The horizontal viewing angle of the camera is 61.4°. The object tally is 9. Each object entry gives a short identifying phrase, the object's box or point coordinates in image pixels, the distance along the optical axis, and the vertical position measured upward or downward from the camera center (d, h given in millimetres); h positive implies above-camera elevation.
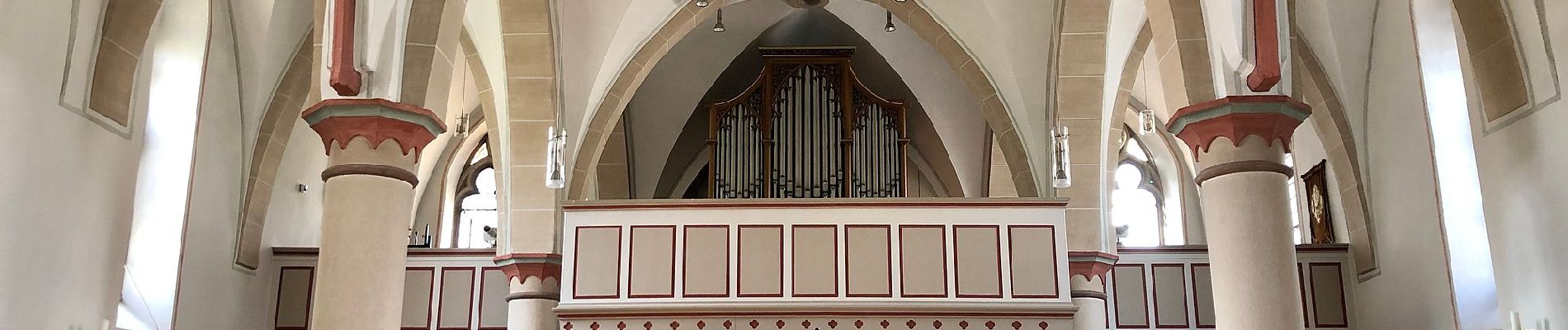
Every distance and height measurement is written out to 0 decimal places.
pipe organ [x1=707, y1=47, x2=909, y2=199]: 16141 +3750
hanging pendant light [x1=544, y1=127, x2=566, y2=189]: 10164 +2140
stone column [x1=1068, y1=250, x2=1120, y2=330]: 11914 +1400
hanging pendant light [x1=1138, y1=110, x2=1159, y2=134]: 13038 +3116
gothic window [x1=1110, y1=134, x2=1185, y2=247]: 17016 +3060
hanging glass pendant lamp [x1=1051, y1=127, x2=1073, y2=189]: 10961 +2245
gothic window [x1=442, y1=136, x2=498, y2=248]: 17328 +3113
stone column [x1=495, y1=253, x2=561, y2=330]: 11938 +1407
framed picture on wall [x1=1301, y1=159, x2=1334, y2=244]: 13800 +2476
